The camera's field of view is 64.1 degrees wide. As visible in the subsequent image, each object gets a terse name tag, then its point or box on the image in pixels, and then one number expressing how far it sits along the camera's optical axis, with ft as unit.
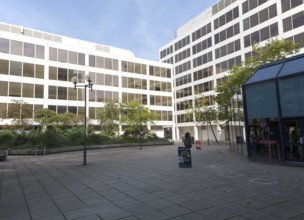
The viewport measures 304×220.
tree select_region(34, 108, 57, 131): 131.13
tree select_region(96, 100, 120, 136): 133.90
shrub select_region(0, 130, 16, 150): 90.56
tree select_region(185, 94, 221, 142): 141.65
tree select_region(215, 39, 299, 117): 78.84
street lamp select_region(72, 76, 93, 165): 56.88
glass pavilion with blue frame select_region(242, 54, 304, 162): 42.27
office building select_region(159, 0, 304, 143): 134.82
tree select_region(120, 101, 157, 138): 132.19
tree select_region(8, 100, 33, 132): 113.14
